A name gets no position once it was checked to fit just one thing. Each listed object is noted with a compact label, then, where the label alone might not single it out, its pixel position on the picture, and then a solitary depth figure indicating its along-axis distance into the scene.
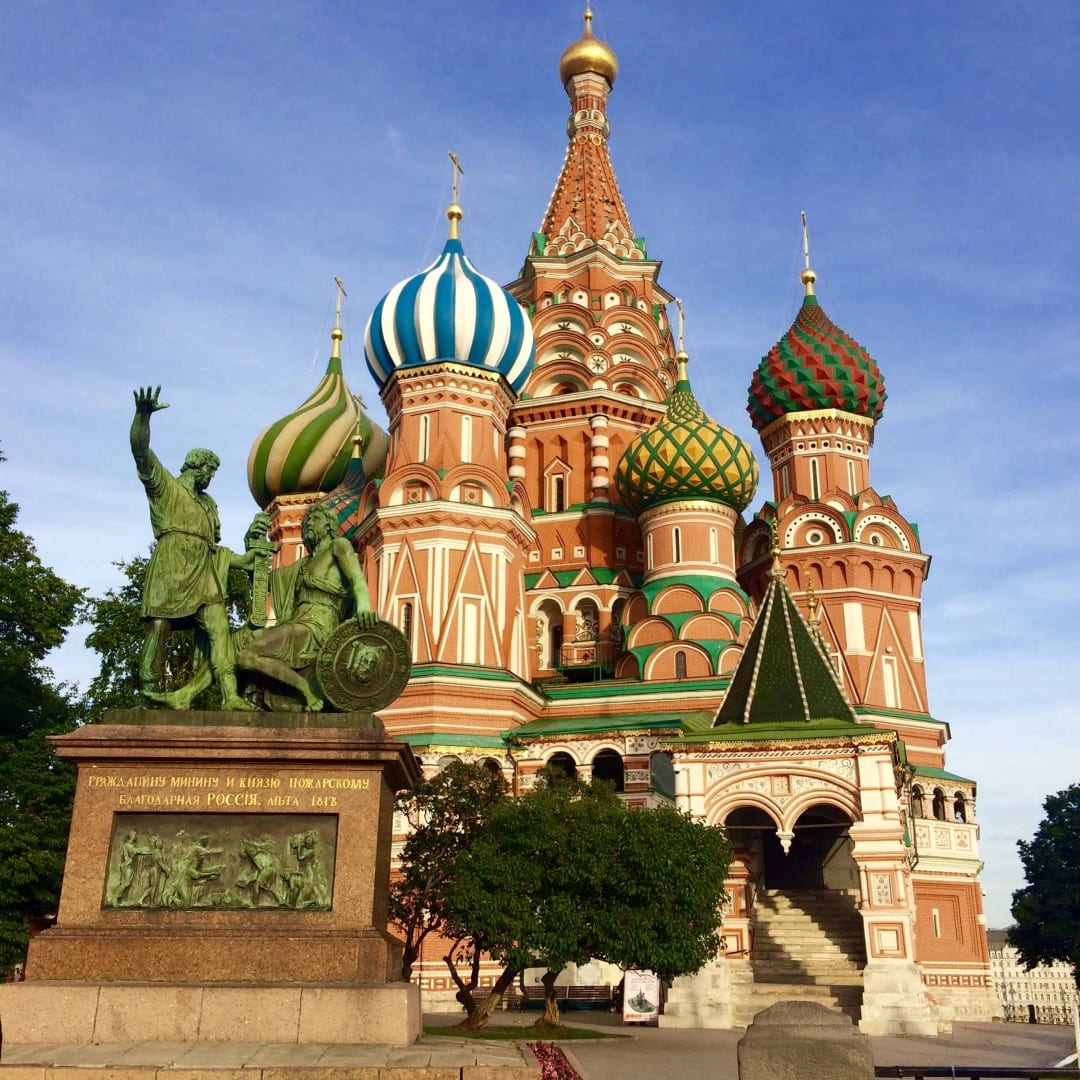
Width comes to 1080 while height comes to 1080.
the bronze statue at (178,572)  11.60
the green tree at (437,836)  18.53
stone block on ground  6.52
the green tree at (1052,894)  35.75
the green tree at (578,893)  16.61
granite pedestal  9.58
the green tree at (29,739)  18.94
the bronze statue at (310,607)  11.71
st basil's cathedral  20.97
